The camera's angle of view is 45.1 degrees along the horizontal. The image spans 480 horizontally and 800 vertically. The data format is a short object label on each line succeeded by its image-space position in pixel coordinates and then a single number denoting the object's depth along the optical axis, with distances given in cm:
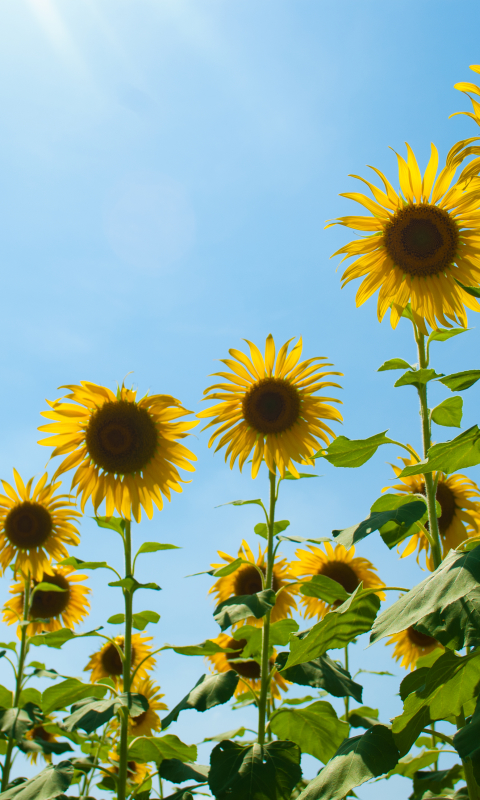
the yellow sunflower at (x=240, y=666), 571
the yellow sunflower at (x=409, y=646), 611
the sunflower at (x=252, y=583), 587
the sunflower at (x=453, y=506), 502
